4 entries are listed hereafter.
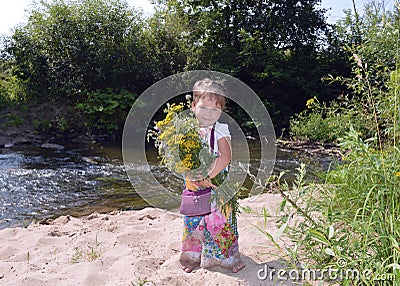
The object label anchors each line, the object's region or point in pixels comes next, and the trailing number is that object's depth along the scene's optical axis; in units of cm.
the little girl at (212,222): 230
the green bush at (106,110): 1111
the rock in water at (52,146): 950
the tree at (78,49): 1162
